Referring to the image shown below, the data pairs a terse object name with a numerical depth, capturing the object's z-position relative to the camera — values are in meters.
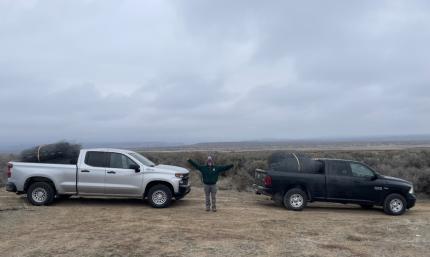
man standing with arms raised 14.55
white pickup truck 15.02
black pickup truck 15.49
